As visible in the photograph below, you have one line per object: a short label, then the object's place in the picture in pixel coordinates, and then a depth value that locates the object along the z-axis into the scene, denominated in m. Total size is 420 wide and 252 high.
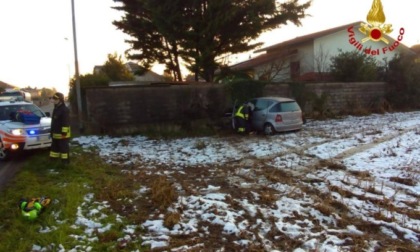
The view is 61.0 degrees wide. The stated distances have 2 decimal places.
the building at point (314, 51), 26.48
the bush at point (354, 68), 22.22
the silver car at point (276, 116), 14.01
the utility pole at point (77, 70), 16.42
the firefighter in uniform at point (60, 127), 8.61
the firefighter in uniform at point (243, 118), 14.52
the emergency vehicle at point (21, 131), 9.95
